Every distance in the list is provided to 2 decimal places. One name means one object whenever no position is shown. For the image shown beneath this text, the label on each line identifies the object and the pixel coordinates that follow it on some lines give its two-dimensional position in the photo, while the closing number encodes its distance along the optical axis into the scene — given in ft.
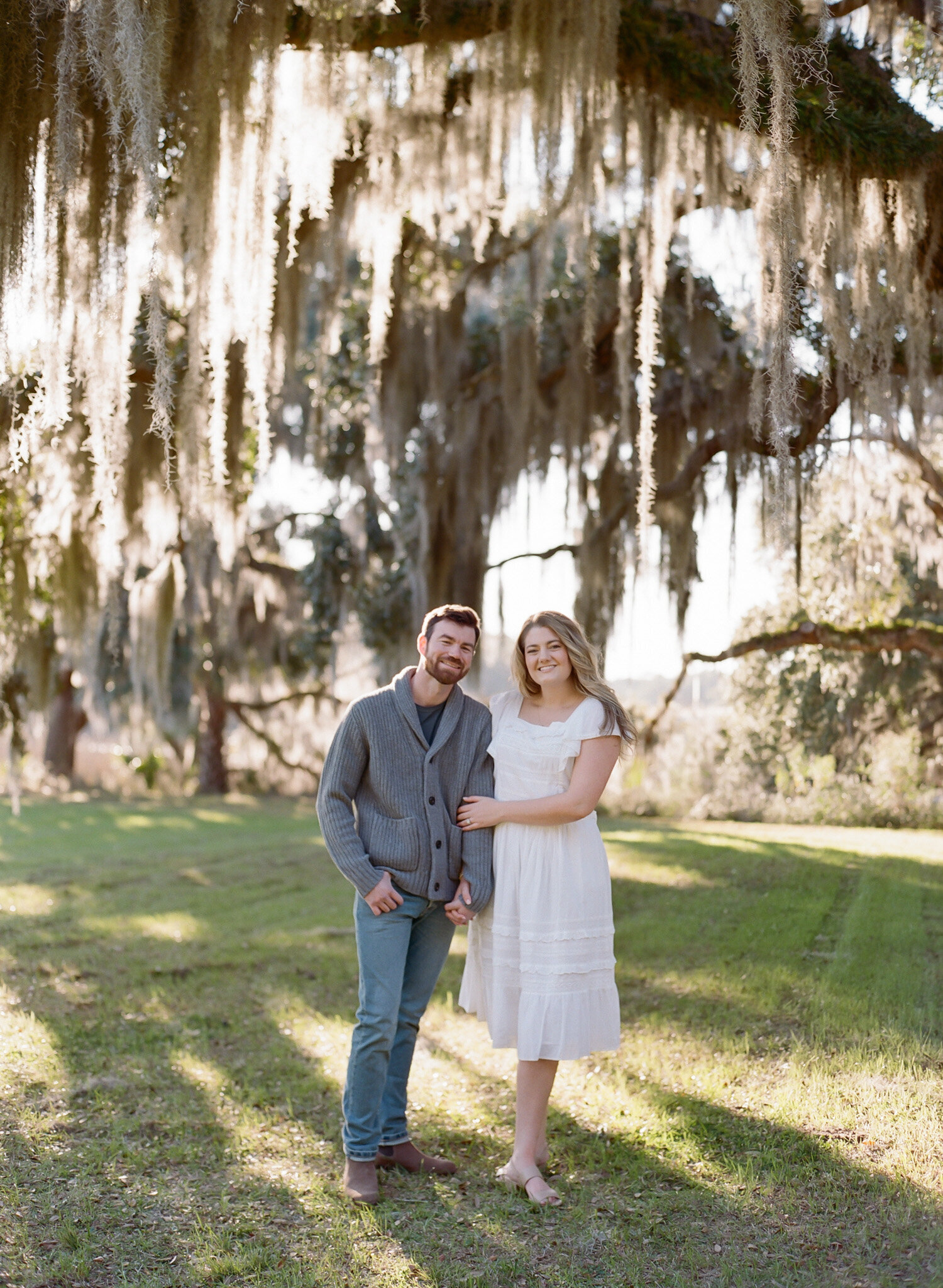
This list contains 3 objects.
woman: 9.21
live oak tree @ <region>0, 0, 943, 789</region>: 10.63
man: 9.32
